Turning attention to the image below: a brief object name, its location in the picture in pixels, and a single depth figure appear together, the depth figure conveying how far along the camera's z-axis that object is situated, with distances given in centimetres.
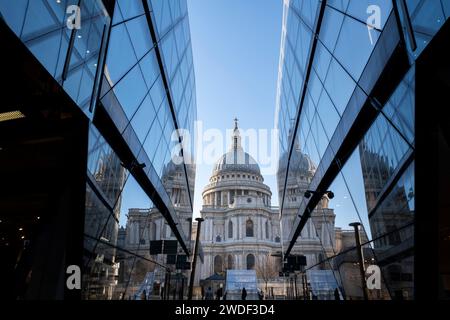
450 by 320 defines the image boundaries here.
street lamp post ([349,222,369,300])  1121
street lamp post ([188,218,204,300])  2218
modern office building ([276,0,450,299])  596
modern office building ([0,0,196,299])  603
